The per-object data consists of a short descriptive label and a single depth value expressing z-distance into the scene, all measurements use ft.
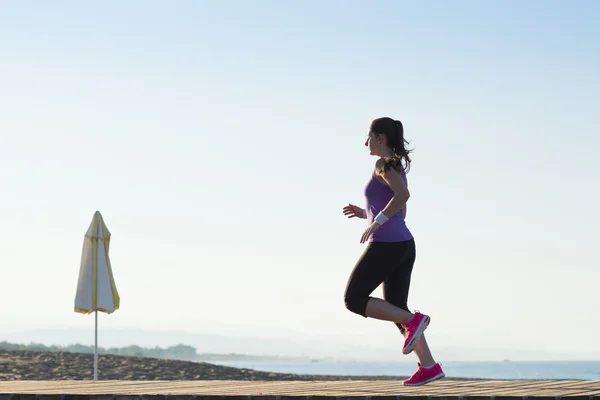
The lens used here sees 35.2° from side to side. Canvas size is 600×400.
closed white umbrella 48.03
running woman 23.57
